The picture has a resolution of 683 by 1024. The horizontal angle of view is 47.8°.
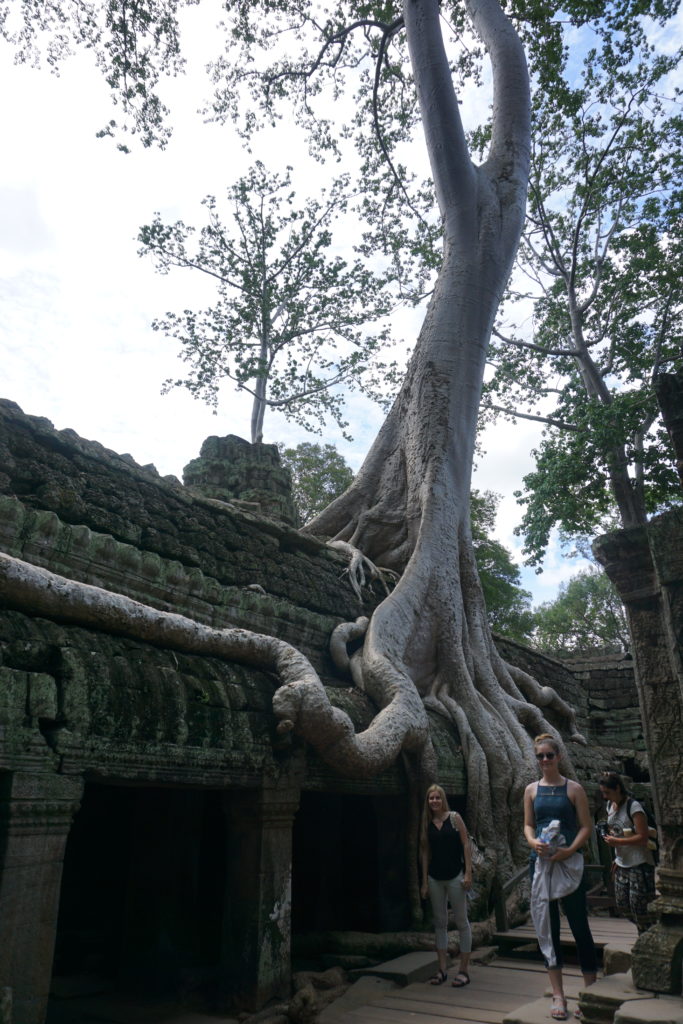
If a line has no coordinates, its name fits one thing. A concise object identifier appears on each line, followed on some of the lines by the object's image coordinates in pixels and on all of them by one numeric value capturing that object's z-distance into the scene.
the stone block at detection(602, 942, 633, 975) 3.27
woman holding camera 3.49
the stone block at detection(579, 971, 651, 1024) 2.75
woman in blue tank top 3.18
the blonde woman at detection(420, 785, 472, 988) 3.83
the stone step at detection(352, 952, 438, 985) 3.79
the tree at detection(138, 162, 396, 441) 16.41
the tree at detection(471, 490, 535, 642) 17.75
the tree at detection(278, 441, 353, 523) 19.03
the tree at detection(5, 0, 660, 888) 4.64
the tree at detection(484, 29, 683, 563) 11.30
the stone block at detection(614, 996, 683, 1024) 2.43
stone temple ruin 2.53
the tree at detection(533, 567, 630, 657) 24.69
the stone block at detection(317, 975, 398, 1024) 3.30
